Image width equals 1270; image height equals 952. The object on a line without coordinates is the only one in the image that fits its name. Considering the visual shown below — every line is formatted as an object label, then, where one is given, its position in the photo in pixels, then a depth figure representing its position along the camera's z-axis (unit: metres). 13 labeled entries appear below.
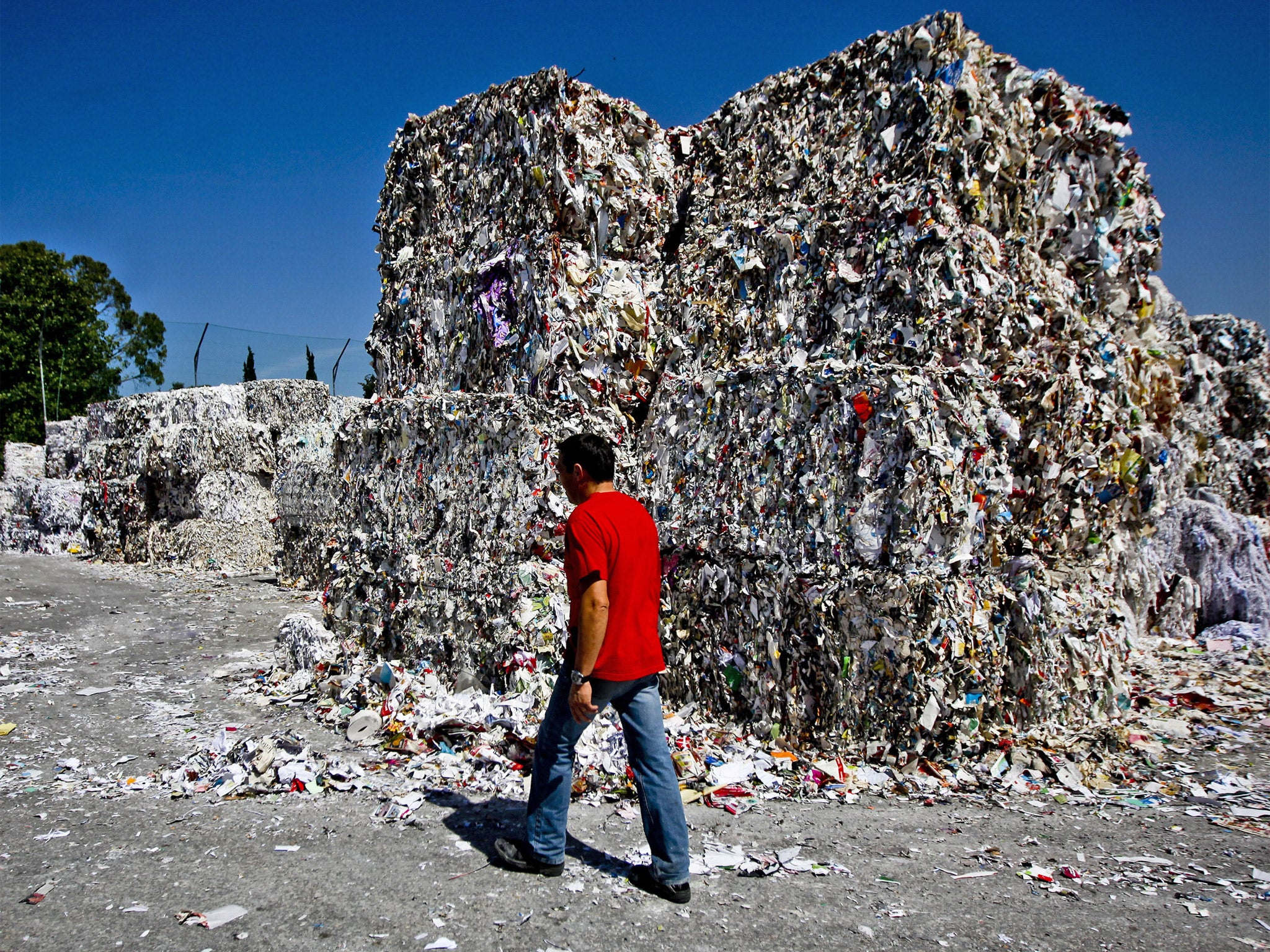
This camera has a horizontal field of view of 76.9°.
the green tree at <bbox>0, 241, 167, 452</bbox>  23.86
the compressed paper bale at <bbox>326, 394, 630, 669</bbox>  4.14
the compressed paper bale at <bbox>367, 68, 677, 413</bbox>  4.30
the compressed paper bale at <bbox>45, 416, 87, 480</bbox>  16.78
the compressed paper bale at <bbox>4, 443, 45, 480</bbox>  18.28
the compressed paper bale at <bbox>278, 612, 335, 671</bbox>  4.84
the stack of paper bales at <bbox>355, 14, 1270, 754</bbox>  3.32
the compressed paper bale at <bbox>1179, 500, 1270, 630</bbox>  5.59
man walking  2.43
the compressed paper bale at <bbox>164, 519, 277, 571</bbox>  10.85
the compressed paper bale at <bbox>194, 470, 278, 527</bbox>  11.19
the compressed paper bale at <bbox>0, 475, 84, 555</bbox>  12.99
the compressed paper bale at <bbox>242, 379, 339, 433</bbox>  12.78
